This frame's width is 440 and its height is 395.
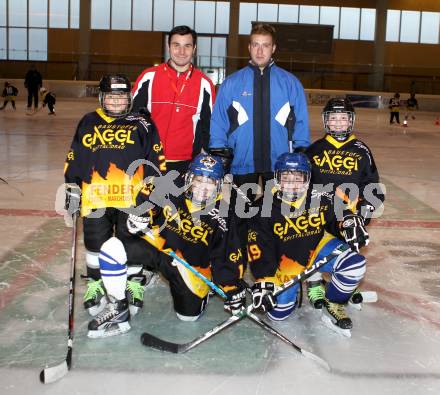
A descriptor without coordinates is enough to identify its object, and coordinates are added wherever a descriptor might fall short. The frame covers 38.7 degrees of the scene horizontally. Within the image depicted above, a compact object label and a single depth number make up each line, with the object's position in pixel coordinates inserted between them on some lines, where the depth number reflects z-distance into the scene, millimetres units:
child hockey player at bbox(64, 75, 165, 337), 2928
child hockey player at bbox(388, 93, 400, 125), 15972
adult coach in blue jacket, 3354
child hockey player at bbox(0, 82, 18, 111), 16831
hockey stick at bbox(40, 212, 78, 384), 2318
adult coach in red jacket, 3521
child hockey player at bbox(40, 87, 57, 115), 15020
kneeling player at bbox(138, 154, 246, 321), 2945
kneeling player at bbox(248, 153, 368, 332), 2910
